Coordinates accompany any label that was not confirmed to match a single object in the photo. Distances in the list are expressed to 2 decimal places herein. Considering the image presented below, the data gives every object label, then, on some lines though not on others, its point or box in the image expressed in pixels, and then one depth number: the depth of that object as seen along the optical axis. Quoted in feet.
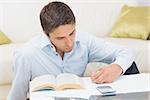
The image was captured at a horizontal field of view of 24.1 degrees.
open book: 4.74
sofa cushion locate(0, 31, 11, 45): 10.26
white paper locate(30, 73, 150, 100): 4.62
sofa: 10.41
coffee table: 4.49
